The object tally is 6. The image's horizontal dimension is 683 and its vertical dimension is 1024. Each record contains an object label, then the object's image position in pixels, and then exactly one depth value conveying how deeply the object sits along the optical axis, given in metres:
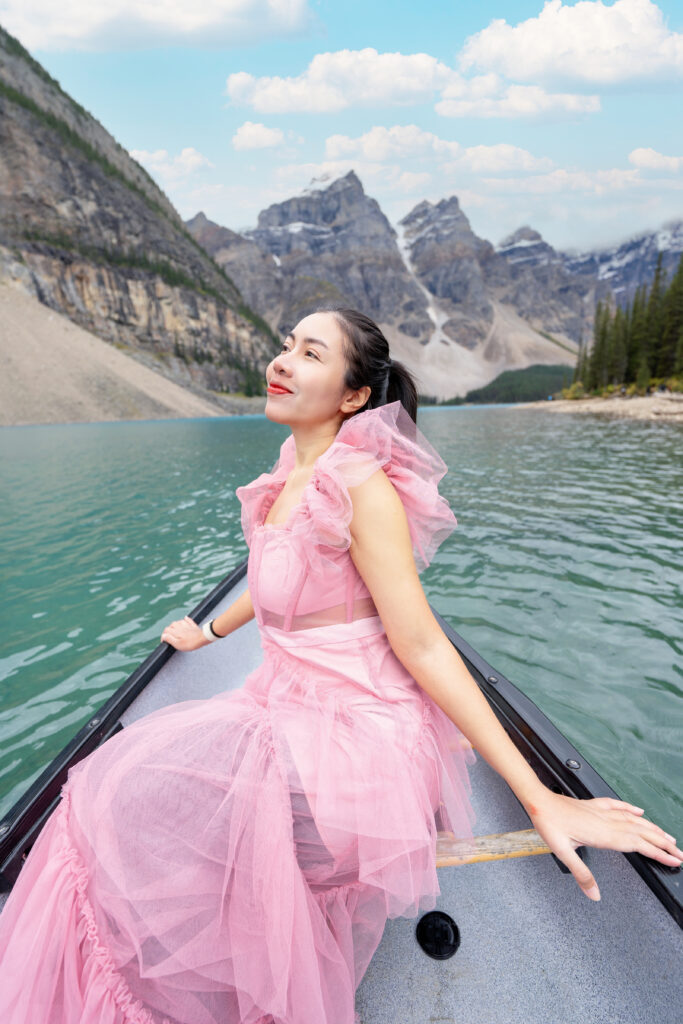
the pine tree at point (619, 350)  51.09
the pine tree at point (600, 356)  55.72
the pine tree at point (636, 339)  47.47
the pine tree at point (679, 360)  41.30
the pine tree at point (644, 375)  45.38
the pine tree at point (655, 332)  45.38
